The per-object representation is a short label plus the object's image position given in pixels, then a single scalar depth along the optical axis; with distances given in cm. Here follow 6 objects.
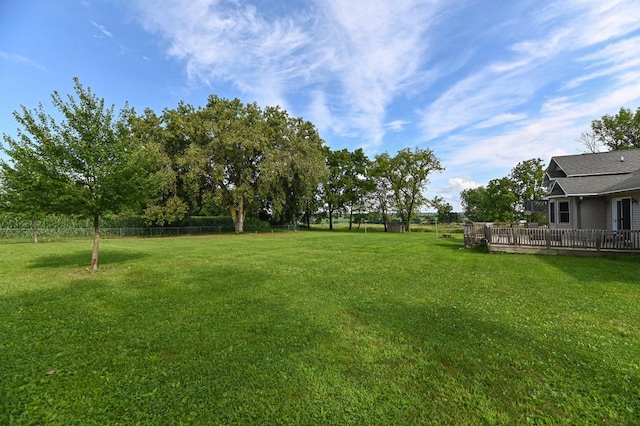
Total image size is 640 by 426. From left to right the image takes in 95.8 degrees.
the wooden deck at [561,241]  1103
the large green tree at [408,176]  3753
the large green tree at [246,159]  2593
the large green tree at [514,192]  3462
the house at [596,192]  1282
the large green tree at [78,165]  826
